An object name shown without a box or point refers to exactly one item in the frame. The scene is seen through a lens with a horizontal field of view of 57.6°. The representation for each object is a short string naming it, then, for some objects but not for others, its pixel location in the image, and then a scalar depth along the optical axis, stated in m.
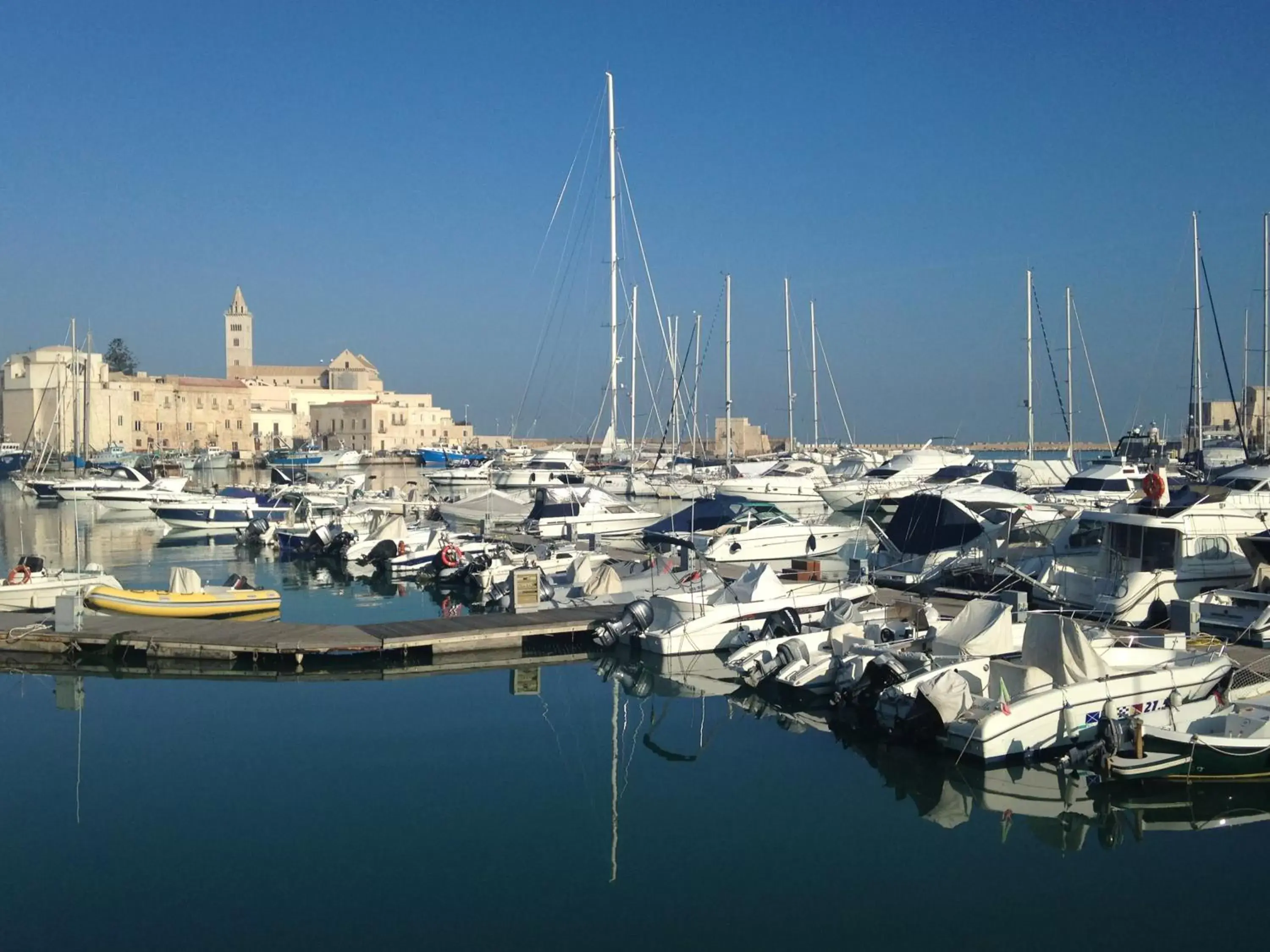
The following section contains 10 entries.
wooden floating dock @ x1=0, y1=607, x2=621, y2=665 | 18.23
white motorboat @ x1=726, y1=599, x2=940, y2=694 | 16.05
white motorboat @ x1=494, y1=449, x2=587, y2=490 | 49.81
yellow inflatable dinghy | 21.00
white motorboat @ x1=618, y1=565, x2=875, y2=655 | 18.61
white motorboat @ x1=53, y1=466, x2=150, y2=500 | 52.97
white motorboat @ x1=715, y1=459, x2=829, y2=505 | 46.12
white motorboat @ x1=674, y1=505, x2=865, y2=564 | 29.06
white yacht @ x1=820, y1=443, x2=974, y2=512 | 46.28
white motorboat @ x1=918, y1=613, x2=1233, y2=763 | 12.88
